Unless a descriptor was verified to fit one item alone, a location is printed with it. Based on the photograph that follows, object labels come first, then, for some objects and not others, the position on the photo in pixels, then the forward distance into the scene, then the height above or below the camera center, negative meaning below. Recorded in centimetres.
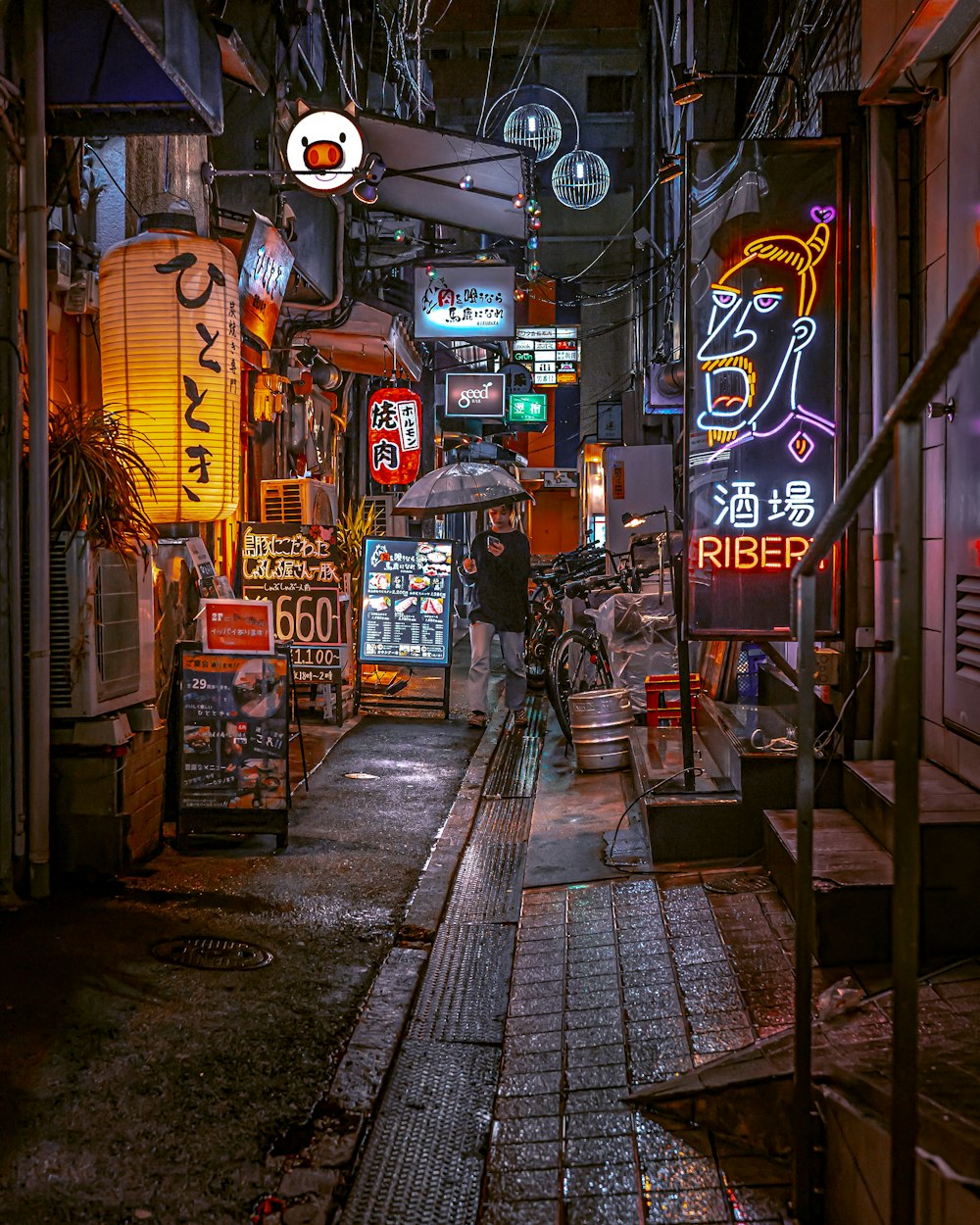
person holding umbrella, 1262 -20
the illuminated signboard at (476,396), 2602 +516
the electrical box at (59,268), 768 +256
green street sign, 3228 +599
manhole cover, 545 -203
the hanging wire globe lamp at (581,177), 2414 +1013
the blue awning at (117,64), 645 +353
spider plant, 658 +75
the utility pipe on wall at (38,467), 624 +79
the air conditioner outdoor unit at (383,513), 2136 +172
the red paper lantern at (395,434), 1884 +302
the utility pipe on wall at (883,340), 618 +158
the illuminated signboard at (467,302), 2009 +591
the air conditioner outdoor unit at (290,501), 1285 +120
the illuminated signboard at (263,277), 1042 +350
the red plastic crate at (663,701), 919 -102
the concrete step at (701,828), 676 -162
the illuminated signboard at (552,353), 3394 +820
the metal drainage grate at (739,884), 614 -184
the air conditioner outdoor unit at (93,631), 656 -26
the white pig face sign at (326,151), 1066 +477
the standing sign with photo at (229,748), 738 -116
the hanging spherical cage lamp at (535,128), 2202 +1034
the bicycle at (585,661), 1109 -79
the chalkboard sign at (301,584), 1177 +10
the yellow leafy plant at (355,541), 1315 +69
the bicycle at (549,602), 1406 -15
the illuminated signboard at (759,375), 636 +142
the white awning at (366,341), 1572 +408
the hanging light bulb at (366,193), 1458 +594
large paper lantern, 782 +190
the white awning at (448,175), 1499 +694
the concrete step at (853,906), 490 -156
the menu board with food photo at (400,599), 1296 -8
